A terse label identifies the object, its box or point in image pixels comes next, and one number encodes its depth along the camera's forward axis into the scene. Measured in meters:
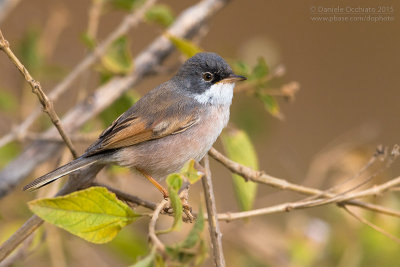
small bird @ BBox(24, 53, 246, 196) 5.26
